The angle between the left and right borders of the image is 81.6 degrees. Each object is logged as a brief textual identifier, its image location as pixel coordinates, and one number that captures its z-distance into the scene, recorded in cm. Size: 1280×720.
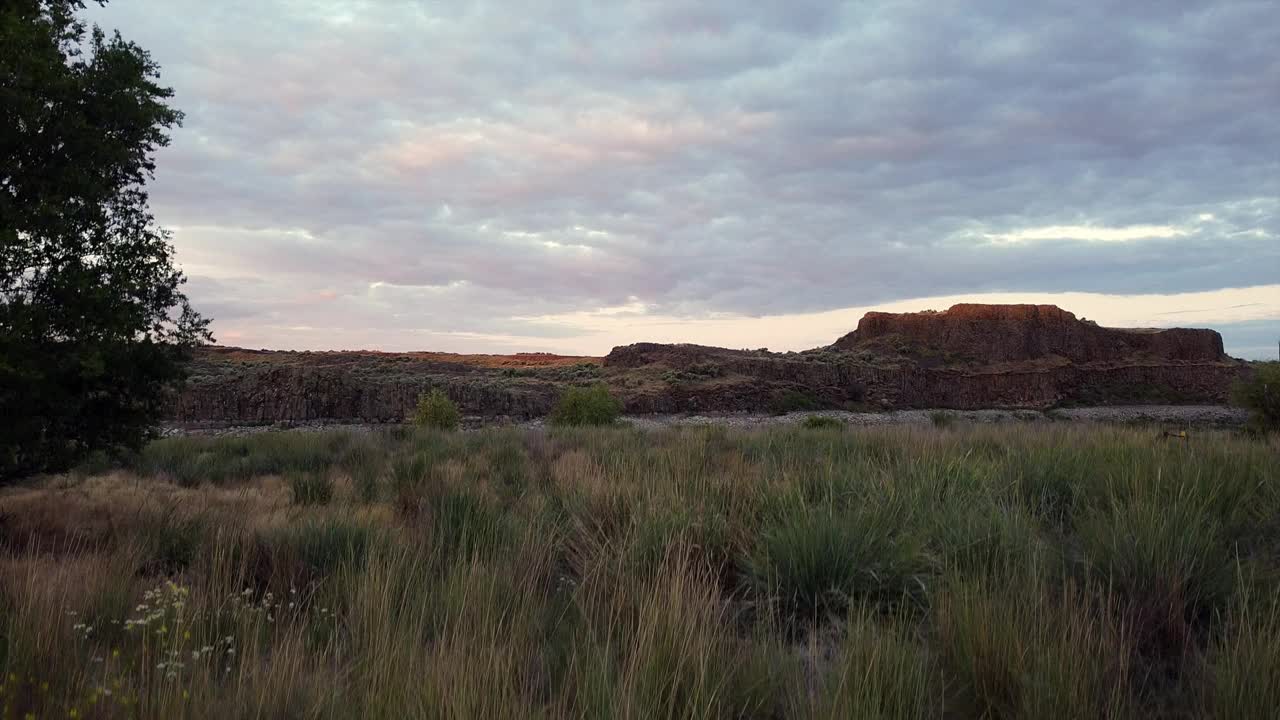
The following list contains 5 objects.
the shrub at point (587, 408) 2414
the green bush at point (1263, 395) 2230
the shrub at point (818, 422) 2240
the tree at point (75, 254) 607
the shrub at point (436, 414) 2122
